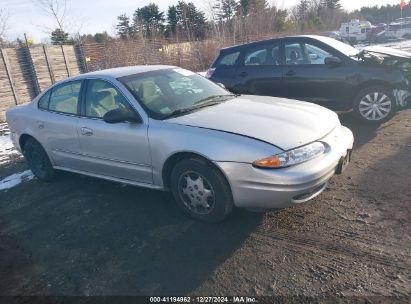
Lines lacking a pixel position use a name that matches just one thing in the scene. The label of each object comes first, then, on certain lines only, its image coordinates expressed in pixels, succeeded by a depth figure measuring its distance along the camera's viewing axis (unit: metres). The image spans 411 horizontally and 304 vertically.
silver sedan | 3.30
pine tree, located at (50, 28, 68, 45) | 18.56
